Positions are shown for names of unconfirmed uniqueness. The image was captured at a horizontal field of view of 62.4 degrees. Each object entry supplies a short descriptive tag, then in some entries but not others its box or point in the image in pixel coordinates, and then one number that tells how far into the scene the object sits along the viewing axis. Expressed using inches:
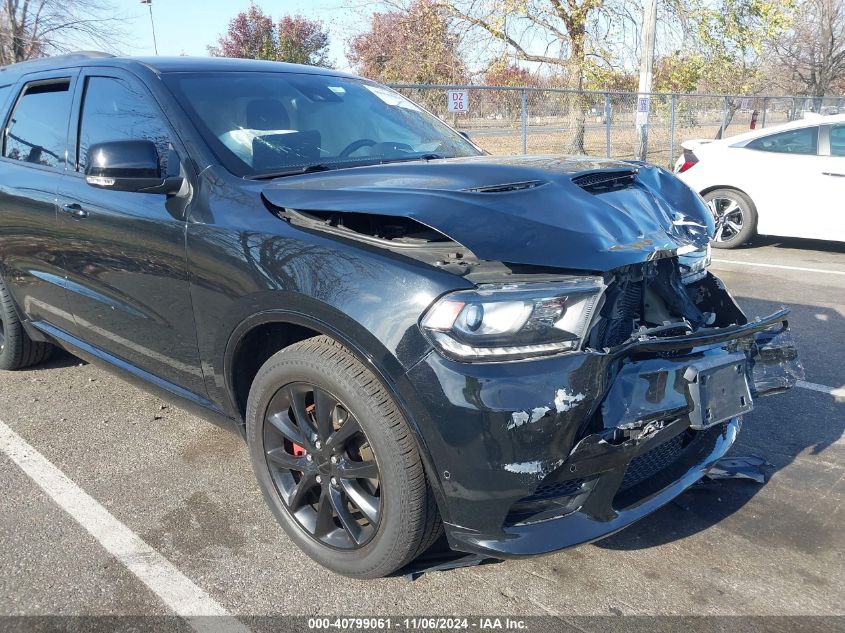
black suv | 80.9
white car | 310.2
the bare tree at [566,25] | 649.6
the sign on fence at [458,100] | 440.8
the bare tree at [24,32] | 708.7
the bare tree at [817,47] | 1222.3
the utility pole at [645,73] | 564.1
